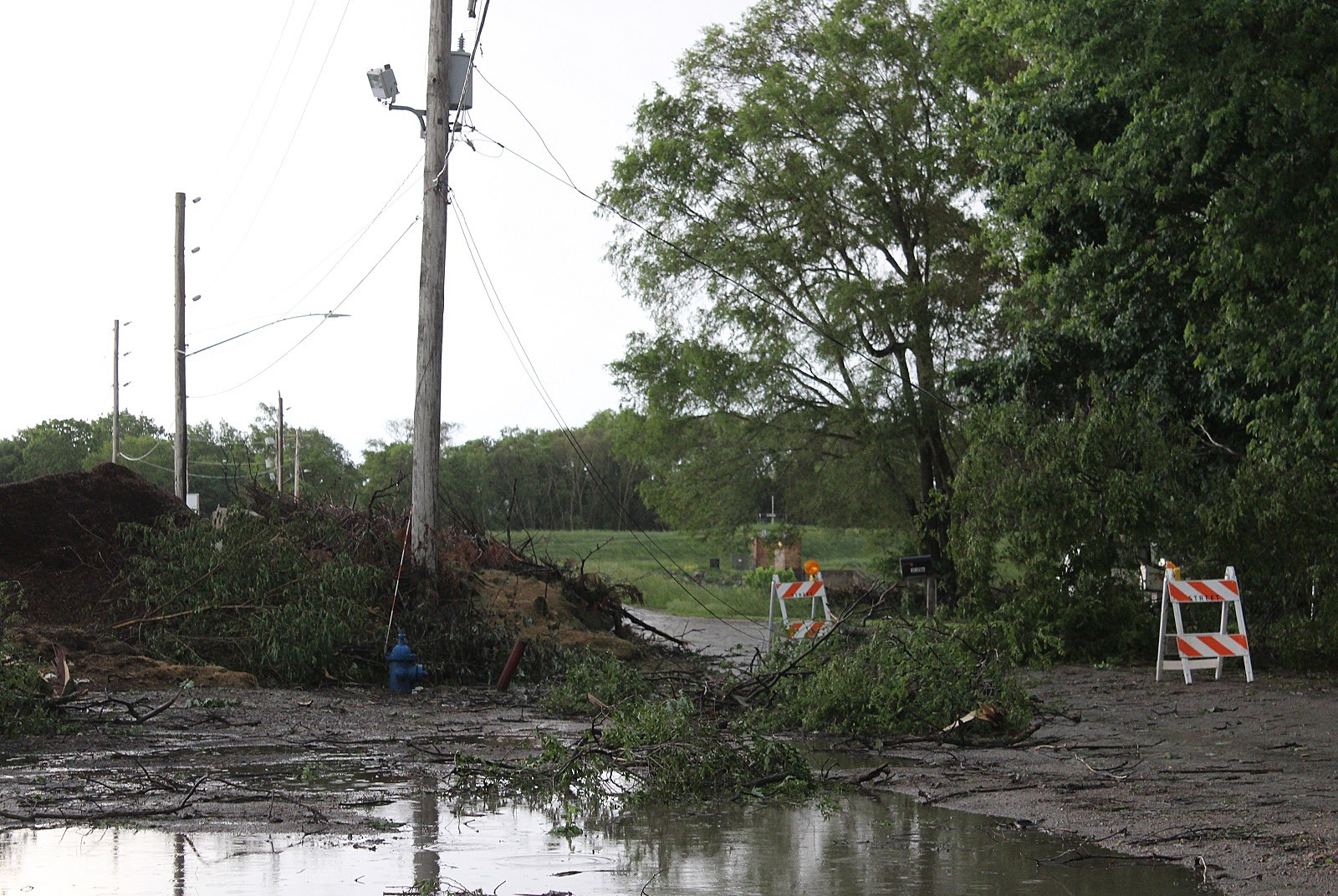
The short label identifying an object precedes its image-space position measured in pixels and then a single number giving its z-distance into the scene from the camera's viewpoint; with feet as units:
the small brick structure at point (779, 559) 157.48
